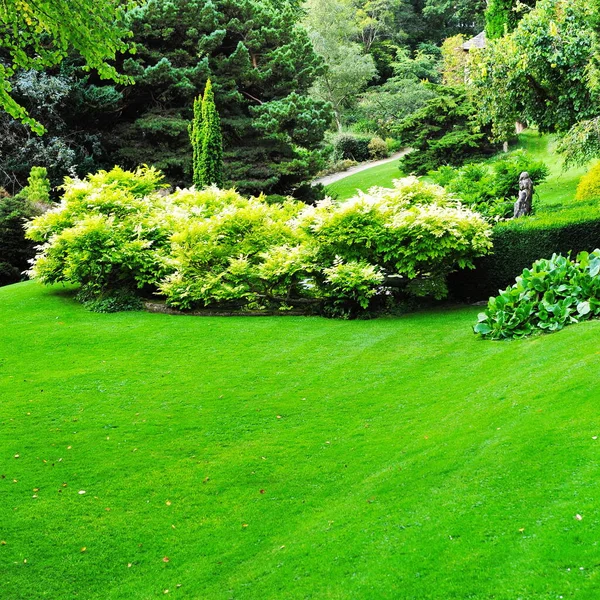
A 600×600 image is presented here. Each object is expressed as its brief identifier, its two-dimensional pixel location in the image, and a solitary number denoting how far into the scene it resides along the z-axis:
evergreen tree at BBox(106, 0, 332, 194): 24.45
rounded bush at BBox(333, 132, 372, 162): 37.91
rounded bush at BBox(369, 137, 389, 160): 37.56
